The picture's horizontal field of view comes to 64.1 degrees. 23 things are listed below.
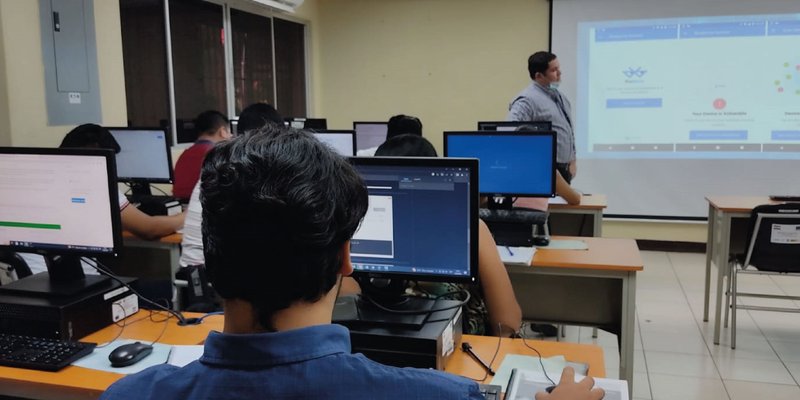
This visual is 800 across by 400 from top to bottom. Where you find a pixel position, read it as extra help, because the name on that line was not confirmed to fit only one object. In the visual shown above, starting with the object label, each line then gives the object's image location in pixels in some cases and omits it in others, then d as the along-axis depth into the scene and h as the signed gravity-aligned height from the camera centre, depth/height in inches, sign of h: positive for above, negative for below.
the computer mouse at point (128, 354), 64.6 -22.7
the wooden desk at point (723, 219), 145.0 -22.1
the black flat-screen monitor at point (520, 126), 164.7 +0.5
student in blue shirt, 30.8 -7.7
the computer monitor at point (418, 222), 68.1 -10.1
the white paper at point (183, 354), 64.4 -23.0
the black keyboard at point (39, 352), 64.8 -22.8
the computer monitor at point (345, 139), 175.5 -2.6
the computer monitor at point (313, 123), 217.8 +2.5
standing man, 183.2 +6.7
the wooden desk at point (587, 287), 100.0 -27.4
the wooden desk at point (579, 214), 156.9 -22.3
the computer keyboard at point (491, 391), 50.8 -21.2
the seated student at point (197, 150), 152.5 -4.5
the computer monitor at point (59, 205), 74.7 -8.5
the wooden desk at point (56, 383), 61.2 -24.1
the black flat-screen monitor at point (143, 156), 160.4 -6.1
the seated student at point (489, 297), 78.5 -21.4
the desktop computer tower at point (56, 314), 71.8 -20.6
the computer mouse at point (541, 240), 115.4 -20.4
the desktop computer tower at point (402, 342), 60.5 -20.3
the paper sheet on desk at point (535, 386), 54.2 -22.6
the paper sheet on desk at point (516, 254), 104.0 -21.3
